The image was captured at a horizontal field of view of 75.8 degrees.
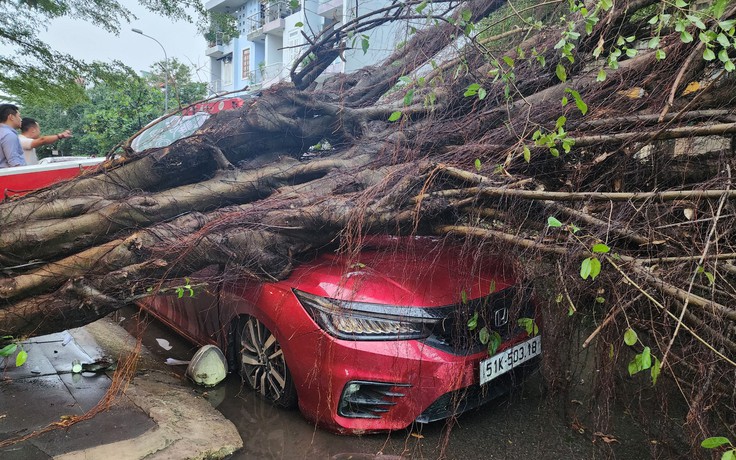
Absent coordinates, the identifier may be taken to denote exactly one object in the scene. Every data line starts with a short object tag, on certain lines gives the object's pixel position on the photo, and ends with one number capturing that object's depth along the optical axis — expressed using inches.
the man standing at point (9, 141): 221.5
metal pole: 212.3
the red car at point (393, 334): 109.3
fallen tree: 84.1
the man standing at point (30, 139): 246.8
